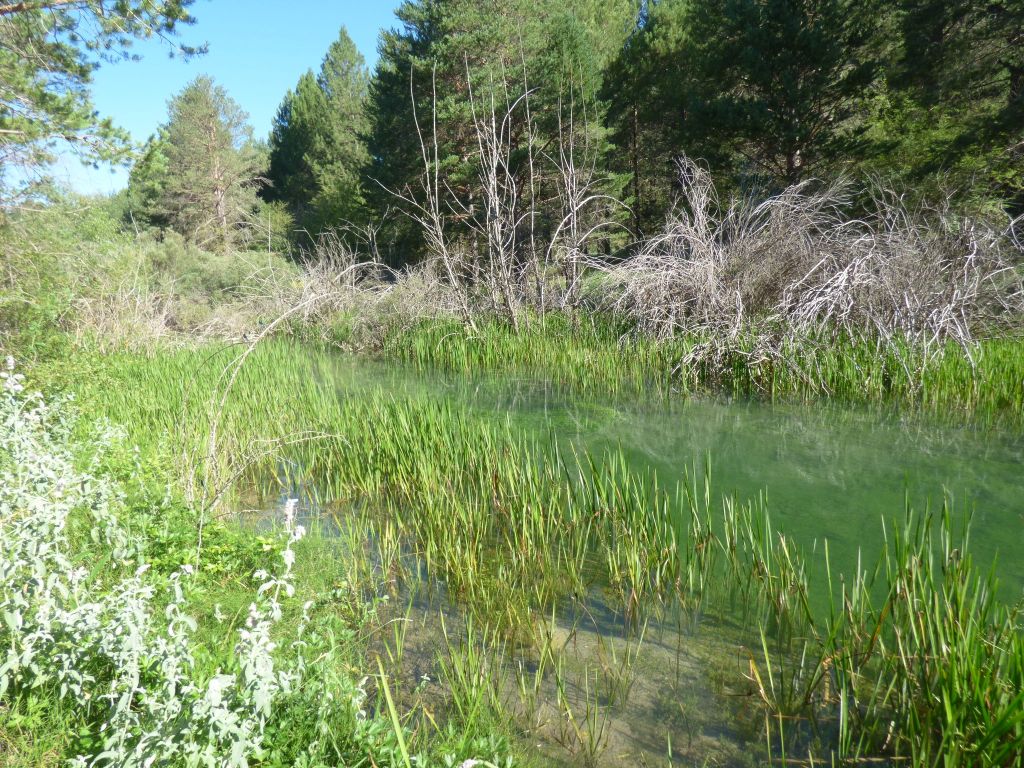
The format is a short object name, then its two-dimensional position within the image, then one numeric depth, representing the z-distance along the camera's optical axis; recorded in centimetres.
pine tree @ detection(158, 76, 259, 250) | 2661
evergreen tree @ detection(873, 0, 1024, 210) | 1117
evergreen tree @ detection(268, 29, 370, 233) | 2547
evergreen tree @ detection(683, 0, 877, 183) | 1341
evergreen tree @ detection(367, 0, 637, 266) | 1564
